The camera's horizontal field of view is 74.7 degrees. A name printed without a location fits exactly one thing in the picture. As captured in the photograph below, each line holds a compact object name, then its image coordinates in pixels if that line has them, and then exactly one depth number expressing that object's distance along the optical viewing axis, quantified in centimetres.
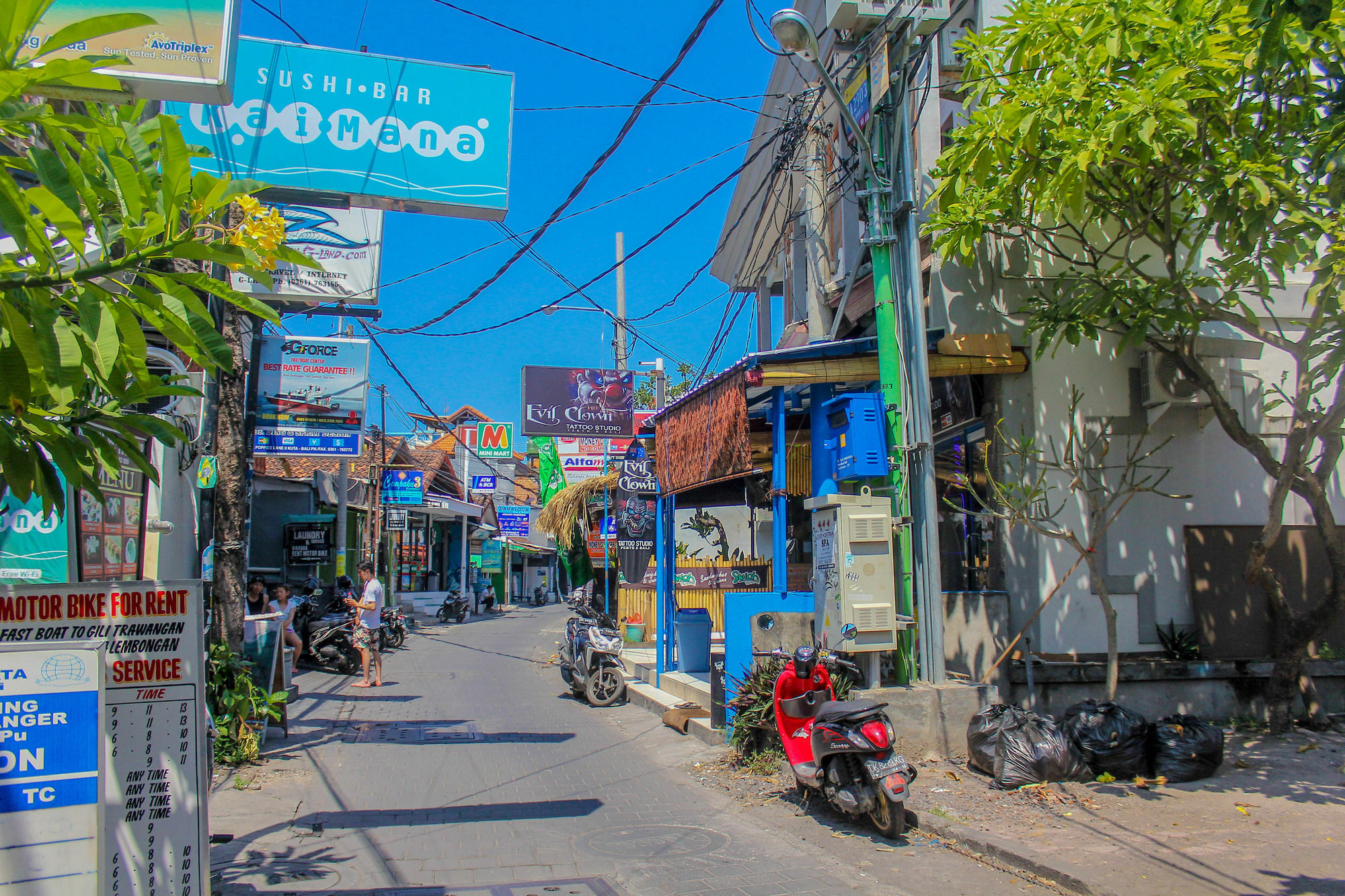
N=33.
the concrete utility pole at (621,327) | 2239
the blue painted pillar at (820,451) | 905
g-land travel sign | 1106
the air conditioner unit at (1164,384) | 859
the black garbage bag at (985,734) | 693
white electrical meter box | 775
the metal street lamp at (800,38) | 731
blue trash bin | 1245
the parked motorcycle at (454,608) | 2830
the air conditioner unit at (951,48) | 986
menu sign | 725
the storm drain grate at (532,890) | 509
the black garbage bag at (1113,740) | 670
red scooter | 594
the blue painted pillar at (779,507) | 902
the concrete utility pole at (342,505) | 2033
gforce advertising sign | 1367
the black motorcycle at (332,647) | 1545
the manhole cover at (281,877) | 521
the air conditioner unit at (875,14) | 813
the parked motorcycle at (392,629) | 1925
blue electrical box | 839
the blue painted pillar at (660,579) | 1249
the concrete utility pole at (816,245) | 1277
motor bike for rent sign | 382
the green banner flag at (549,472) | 3484
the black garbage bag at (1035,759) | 669
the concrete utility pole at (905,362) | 812
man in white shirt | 1320
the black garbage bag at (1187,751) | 667
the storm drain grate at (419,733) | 984
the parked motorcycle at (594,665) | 1230
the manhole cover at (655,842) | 591
